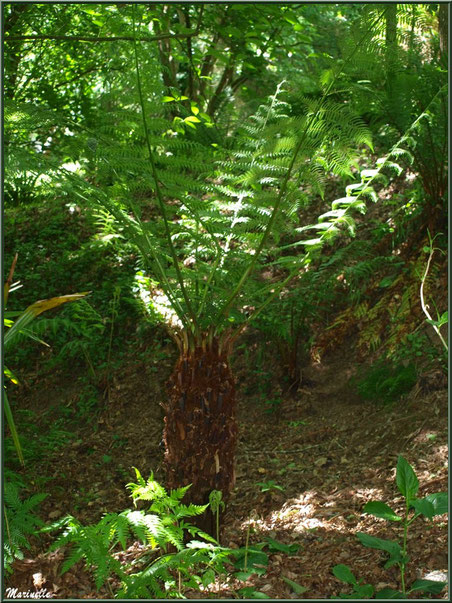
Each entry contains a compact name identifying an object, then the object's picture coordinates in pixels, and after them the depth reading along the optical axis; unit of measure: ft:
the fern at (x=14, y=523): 6.72
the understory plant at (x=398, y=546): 5.76
